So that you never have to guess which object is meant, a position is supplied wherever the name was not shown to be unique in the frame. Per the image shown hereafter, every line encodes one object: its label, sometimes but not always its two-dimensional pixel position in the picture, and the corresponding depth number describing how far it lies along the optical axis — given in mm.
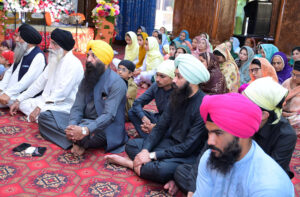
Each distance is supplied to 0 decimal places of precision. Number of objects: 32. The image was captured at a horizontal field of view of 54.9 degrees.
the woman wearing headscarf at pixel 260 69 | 3143
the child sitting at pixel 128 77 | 3379
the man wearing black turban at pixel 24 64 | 3371
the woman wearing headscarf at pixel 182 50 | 4293
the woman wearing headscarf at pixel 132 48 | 6039
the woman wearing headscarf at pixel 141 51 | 5797
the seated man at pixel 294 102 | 3252
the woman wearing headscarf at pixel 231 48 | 5969
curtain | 10227
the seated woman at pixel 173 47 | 5261
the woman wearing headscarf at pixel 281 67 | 4078
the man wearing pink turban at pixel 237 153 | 1141
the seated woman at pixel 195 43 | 6086
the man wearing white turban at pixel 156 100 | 2797
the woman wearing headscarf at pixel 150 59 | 5117
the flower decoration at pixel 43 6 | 6036
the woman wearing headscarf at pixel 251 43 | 6749
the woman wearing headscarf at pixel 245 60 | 4598
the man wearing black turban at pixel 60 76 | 2959
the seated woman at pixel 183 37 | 6826
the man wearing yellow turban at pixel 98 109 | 2494
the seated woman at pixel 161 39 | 7166
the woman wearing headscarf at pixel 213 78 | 3031
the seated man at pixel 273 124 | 1654
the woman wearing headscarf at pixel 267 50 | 4547
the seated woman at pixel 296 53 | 4671
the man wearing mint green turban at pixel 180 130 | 2074
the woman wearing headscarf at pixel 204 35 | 6340
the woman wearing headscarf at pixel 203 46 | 5055
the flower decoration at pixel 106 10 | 7285
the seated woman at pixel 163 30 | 7917
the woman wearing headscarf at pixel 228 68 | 3924
